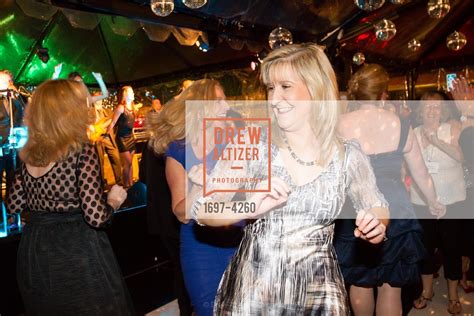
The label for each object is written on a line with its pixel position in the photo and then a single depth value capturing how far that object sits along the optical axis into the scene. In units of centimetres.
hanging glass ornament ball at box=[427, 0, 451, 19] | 460
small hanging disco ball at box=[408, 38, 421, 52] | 675
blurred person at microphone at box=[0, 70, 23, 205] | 415
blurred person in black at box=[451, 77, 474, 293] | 314
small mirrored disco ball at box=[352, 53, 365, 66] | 745
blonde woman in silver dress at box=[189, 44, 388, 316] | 132
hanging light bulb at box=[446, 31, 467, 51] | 655
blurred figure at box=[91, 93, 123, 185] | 669
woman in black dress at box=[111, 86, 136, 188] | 649
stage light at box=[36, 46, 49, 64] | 610
